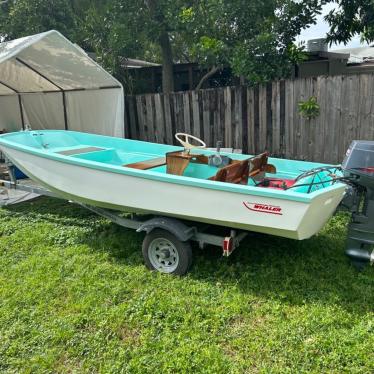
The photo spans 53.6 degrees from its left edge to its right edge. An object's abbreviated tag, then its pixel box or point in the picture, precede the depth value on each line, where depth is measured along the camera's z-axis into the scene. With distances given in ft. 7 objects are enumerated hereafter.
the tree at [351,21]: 21.33
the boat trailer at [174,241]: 12.18
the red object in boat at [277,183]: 13.30
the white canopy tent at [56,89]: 21.08
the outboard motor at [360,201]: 11.42
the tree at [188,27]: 22.03
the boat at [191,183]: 10.56
